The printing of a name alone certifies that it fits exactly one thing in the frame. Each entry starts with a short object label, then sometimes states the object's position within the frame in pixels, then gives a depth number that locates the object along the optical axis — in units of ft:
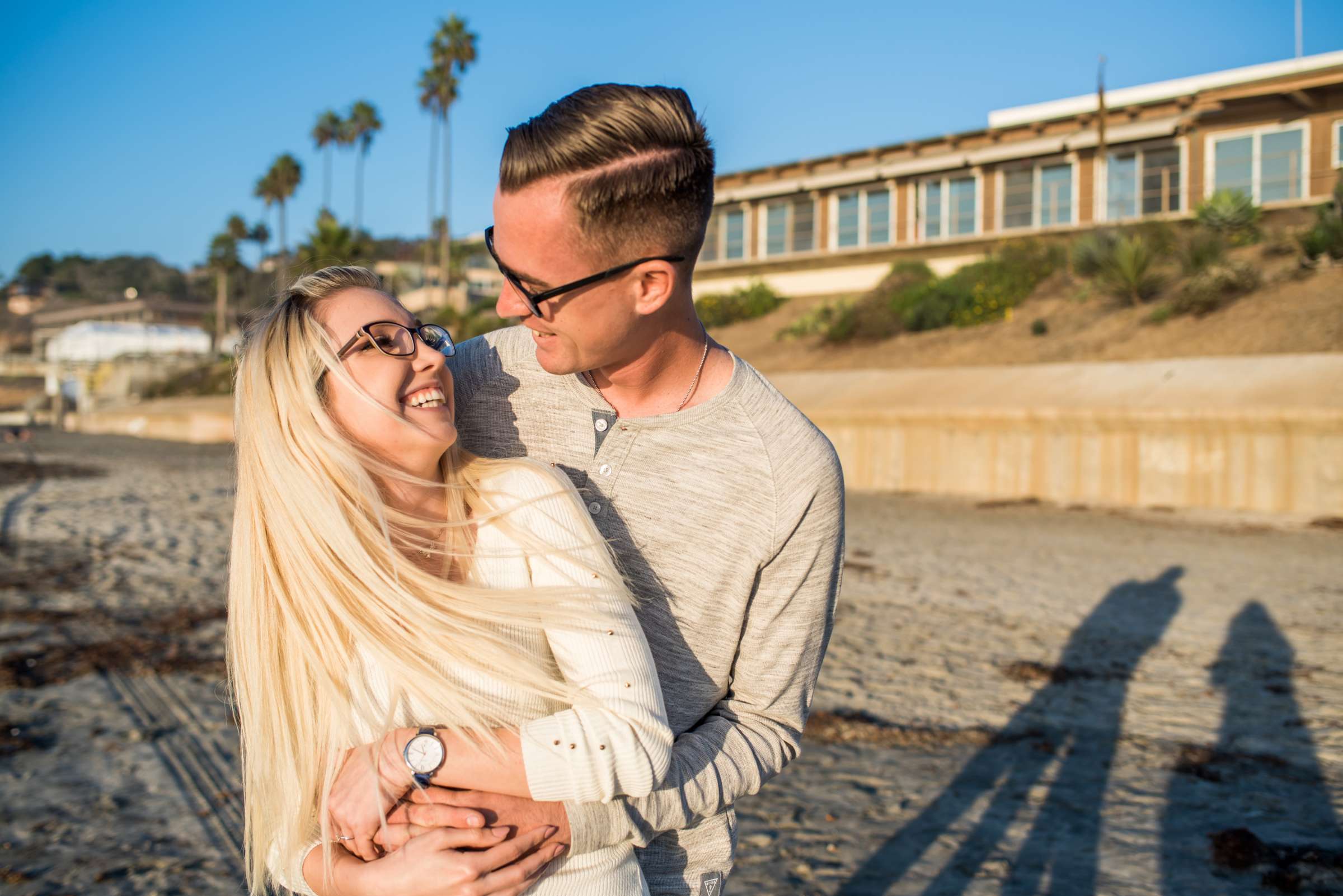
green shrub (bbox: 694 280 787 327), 99.35
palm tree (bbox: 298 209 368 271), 151.33
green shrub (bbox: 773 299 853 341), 84.07
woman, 5.12
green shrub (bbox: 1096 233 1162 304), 63.67
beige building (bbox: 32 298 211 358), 332.16
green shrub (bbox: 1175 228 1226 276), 63.31
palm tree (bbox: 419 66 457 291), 173.68
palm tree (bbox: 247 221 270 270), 269.23
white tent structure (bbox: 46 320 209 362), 247.91
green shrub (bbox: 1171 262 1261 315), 58.65
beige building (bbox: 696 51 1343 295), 84.02
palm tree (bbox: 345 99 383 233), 214.48
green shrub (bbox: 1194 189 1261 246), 70.54
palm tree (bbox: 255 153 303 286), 225.76
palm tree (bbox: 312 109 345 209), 217.15
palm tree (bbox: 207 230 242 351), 257.34
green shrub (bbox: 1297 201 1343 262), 58.95
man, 5.93
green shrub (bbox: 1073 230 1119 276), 69.97
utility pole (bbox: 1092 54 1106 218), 85.62
